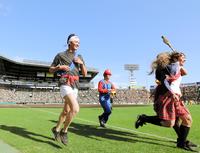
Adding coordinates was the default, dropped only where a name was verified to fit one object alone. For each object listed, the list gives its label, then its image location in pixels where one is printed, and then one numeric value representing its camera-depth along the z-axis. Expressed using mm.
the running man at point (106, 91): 5237
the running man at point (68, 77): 3174
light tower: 52666
